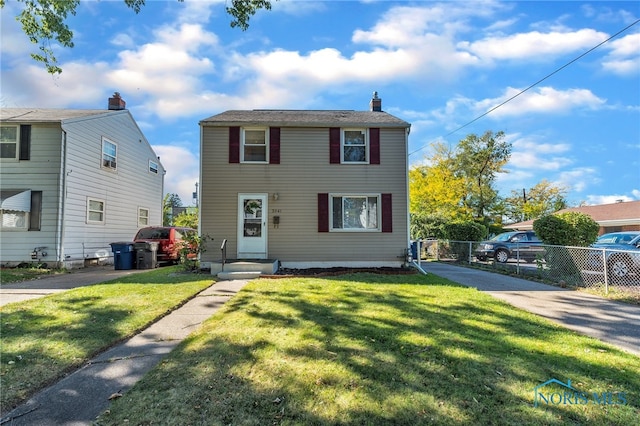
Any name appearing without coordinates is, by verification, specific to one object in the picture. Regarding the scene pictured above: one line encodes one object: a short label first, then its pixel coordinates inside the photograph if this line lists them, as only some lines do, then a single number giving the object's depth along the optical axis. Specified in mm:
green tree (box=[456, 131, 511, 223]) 29625
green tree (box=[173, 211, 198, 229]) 26130
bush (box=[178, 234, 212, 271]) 10273
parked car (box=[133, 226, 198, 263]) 12977
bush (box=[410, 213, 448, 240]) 21672
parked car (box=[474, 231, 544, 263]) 15500
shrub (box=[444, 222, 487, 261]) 15623
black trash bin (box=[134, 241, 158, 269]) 11992
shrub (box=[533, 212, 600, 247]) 9461
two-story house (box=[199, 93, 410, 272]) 11148
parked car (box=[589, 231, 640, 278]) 8055
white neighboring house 11305
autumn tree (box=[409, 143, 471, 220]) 25219
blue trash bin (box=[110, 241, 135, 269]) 11852
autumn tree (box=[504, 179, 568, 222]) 35469
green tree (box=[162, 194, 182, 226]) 31975
